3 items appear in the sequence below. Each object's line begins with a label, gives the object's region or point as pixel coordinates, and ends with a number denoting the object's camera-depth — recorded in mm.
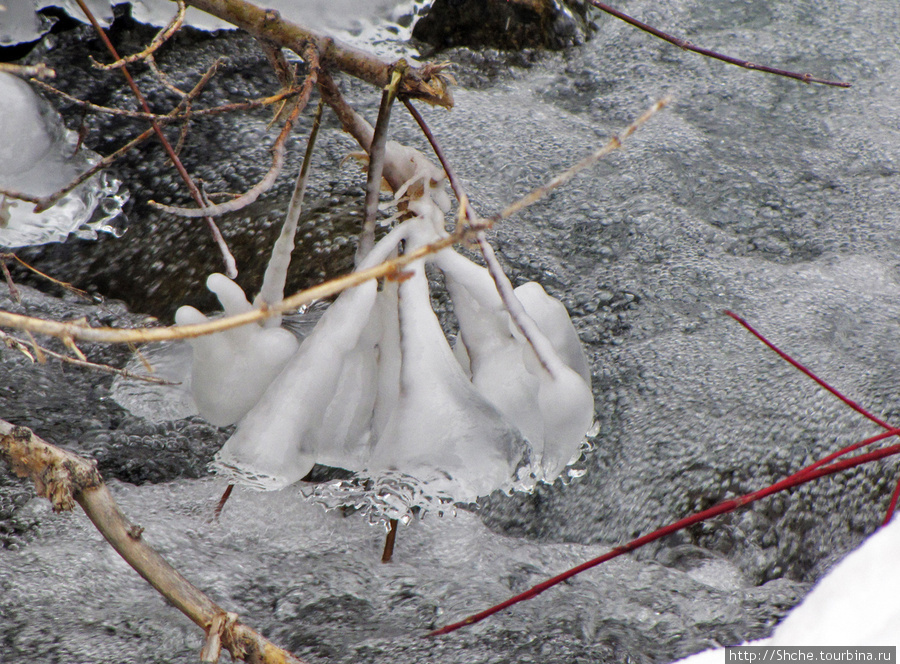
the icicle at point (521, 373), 5346
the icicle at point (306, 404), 5322
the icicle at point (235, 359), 5343
